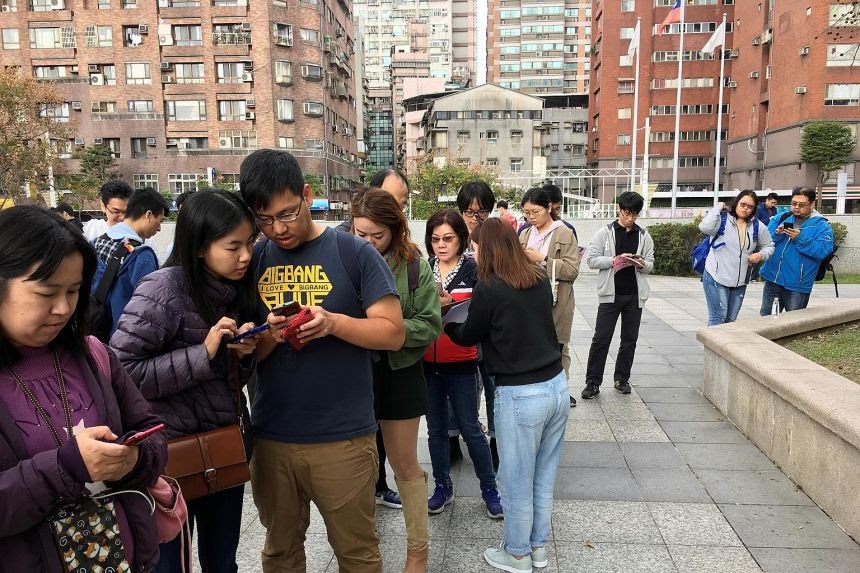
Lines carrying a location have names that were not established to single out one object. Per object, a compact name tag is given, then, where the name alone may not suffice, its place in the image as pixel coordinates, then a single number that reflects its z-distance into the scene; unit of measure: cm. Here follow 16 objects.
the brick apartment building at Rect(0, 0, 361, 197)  3988
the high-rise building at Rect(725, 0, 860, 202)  3588
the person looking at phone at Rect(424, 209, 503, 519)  337
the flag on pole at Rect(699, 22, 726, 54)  2486
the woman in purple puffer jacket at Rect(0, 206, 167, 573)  138
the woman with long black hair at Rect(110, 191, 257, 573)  191
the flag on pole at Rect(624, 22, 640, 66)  2503
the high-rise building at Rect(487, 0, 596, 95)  7550
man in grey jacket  541
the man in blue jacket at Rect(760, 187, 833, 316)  615
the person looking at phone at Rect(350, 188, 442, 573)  273
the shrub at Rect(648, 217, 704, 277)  1530
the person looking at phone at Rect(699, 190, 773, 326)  595
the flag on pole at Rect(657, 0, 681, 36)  2391
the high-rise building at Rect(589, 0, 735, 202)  5066
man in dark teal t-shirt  208
